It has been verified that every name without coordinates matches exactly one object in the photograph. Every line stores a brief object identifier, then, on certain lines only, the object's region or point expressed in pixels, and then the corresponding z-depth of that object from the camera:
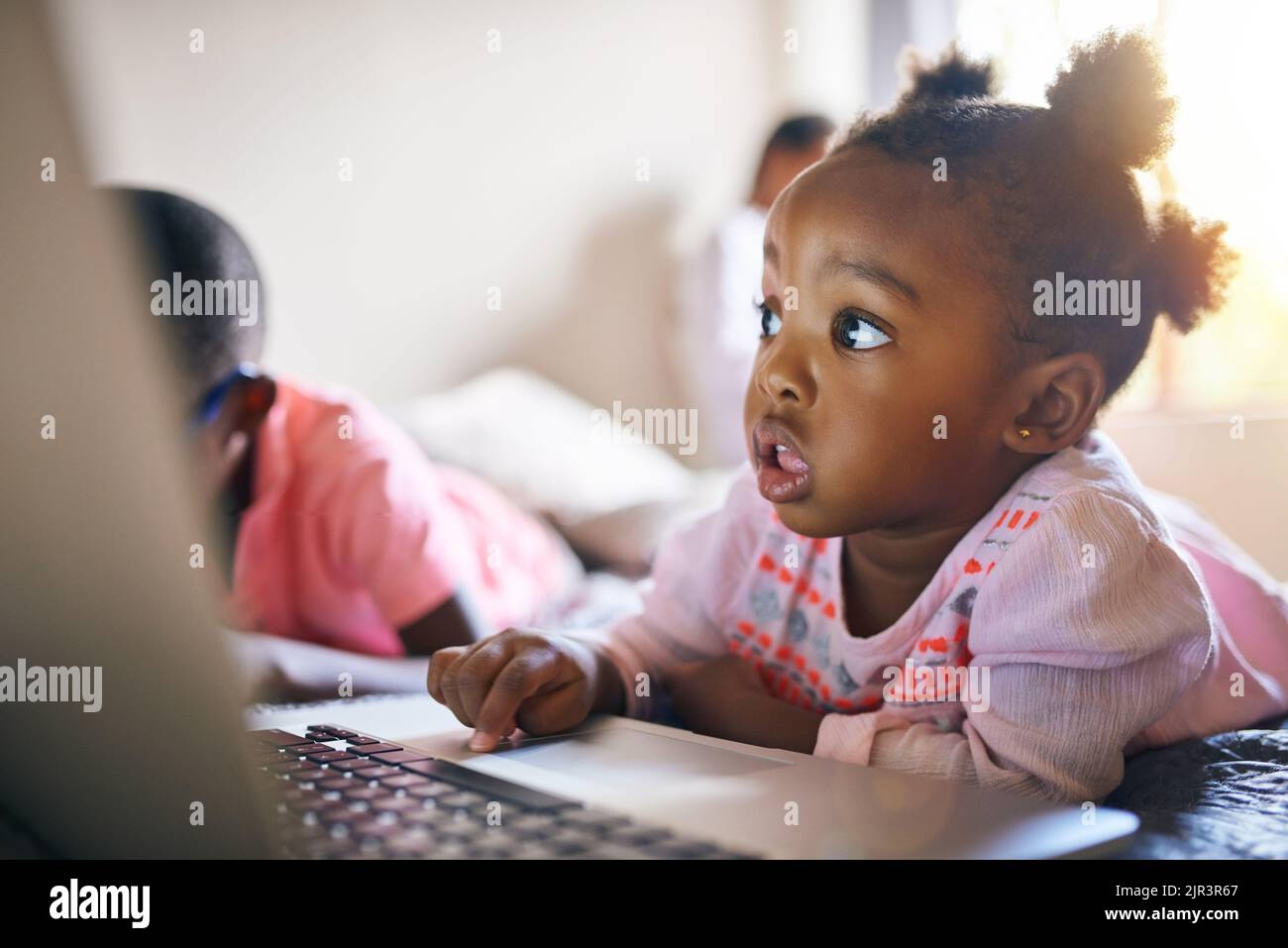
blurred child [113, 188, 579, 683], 1.17
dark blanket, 0.51
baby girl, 0.66
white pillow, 1.85
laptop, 0.36
